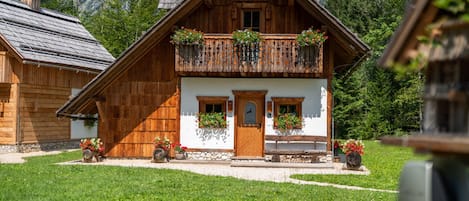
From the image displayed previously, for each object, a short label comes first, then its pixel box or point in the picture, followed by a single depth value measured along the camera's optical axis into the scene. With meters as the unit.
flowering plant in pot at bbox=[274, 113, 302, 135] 19.95
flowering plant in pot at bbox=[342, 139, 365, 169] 18.23
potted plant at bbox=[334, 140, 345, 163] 20.75
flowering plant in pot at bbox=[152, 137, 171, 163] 19.59
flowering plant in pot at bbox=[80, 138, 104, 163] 19.83
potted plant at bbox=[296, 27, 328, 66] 18.56
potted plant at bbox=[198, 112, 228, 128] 20.22
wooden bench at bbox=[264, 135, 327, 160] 19.61
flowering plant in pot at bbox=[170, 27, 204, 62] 18.91
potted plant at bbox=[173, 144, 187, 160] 20.02
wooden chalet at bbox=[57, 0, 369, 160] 19.78
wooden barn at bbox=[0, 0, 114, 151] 25.20
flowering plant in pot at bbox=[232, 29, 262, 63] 18.81
